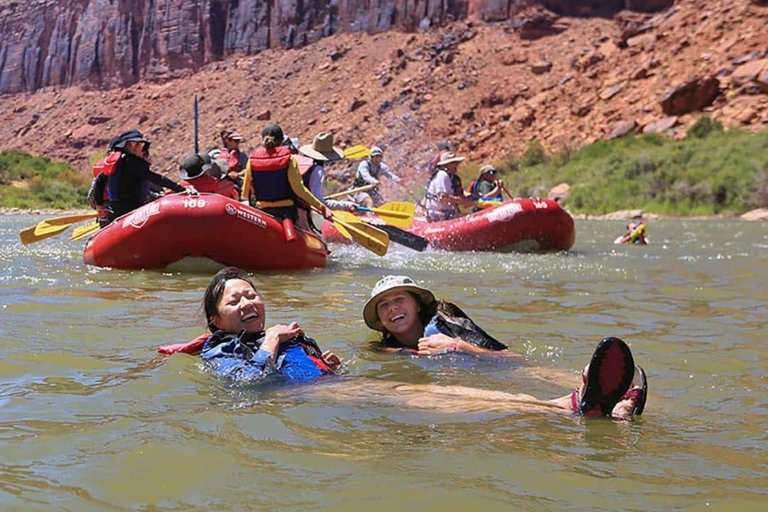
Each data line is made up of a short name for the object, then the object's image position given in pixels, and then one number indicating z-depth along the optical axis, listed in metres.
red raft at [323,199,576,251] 11.05
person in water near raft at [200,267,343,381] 3.67
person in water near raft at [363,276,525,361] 4.22
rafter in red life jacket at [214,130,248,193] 10.68
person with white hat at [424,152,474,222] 11.86
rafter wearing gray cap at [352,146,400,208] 12.30
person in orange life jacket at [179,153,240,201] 9.06
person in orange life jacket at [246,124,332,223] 8.59
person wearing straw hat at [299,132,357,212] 9.35
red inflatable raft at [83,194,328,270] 8.01
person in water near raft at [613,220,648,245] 12.55
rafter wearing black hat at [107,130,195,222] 8.61
